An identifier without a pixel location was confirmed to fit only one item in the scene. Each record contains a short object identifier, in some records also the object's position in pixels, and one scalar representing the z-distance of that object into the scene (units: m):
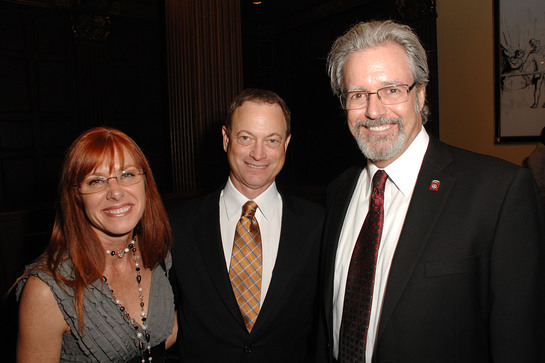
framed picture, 4.39
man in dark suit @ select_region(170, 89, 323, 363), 1.80
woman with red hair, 1.49
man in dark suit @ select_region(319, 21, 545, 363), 1.31
